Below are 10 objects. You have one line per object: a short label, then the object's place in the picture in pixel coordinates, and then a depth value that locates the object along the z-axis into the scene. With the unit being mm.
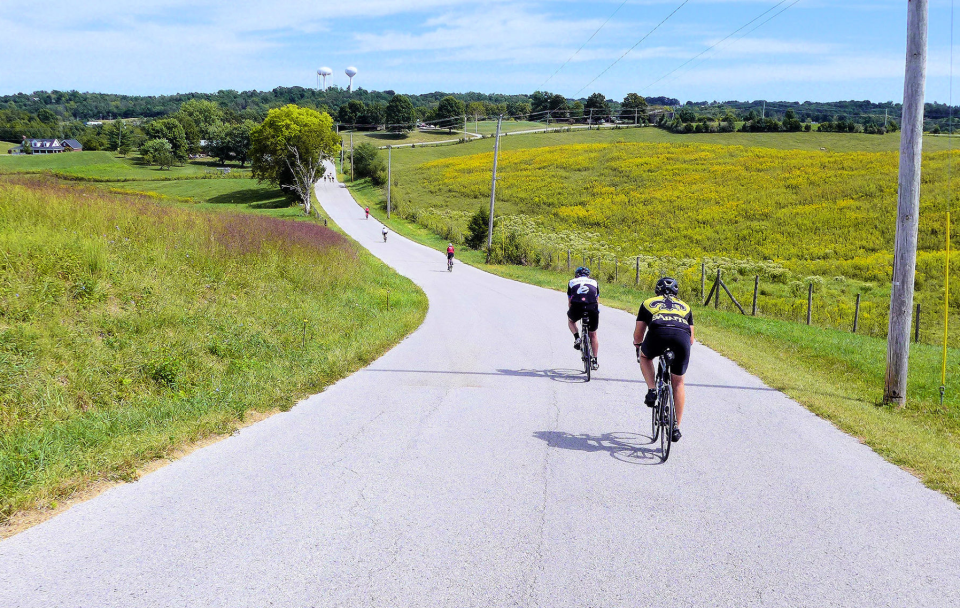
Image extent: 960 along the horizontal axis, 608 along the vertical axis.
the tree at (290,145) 65375
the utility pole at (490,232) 39119
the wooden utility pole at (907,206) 9906
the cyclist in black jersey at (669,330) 6621
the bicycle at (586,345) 10562
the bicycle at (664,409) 6445
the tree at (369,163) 81562
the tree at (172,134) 114762
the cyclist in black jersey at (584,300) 10719
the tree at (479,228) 44281
